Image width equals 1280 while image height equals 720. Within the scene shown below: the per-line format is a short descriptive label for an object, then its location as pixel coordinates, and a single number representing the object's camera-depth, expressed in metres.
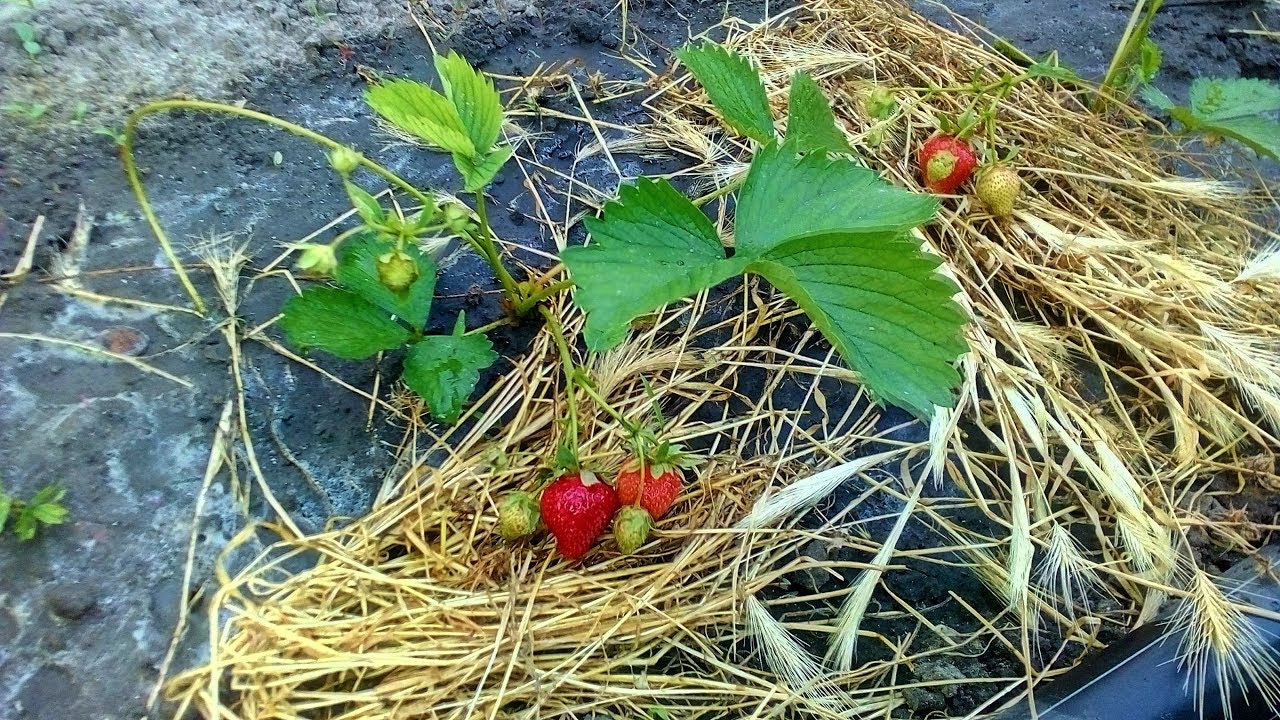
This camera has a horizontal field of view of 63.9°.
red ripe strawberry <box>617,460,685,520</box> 0.37
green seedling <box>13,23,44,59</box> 0.47
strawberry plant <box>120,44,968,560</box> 0.35
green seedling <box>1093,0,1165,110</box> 0.53
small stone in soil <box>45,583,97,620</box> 0.36
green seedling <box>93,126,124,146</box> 0.45
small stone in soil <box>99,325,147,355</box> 0.40
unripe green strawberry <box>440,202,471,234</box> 0.36
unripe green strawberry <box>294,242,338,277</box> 0.33
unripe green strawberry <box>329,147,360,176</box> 0.34
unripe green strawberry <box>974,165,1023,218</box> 0.48
